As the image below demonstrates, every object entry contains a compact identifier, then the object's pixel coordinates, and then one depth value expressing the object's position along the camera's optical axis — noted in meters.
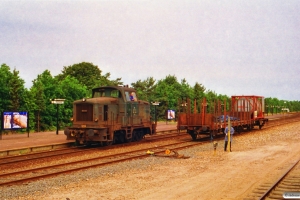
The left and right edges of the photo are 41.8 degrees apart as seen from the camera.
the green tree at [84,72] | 69.69
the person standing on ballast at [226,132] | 20.25
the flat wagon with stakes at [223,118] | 24.89
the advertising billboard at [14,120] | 23.44
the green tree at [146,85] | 70.64
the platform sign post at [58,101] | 26.50
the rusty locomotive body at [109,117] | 21.08
